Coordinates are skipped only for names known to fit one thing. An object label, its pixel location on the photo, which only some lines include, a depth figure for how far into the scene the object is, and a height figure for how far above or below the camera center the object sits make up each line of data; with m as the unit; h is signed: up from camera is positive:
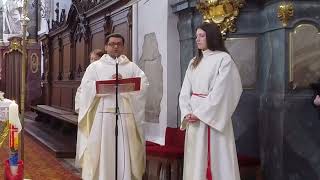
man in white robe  5.61 -0.46
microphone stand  5.21 -0.33
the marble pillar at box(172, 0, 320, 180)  5.24 -0.29
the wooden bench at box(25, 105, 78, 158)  9.38 -1.20
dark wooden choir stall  9.21 +0.48
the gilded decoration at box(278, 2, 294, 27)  5.23 +0.64
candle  4.79 -0.41
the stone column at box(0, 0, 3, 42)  21.12 +2.24
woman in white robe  4.57 -0.28
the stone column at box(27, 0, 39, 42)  18.86 +2.01
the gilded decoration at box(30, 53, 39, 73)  17.41 +0.49
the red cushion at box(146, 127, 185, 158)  5.88 -0.78
